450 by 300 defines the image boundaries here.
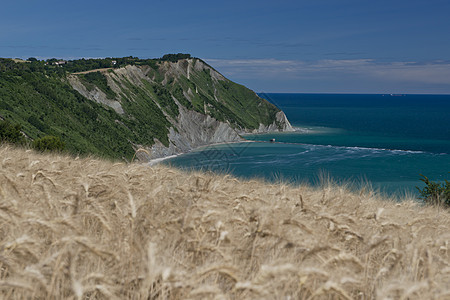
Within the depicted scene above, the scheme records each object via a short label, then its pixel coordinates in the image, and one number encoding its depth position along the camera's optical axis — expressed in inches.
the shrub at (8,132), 1330.1
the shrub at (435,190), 673.7
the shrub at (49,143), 1570.9
